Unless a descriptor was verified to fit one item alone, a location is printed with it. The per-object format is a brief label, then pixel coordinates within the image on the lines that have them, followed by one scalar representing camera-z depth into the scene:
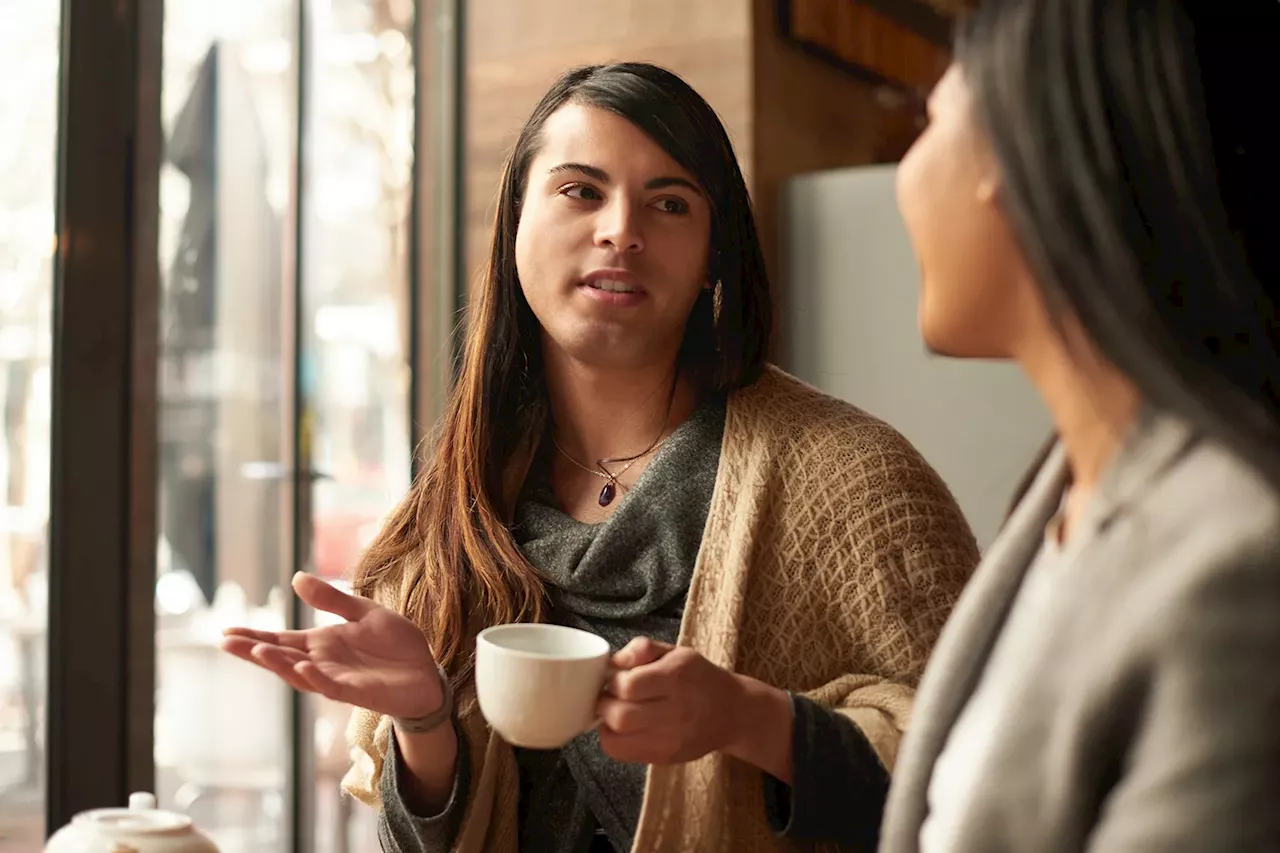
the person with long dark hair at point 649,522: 1.18
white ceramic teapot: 0.81
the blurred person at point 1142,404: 0.50
